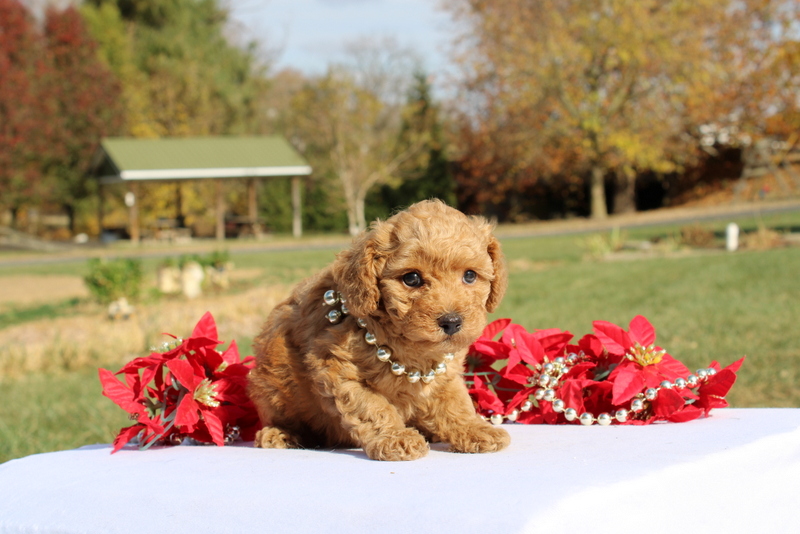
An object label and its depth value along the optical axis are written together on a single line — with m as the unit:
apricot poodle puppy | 2.35
